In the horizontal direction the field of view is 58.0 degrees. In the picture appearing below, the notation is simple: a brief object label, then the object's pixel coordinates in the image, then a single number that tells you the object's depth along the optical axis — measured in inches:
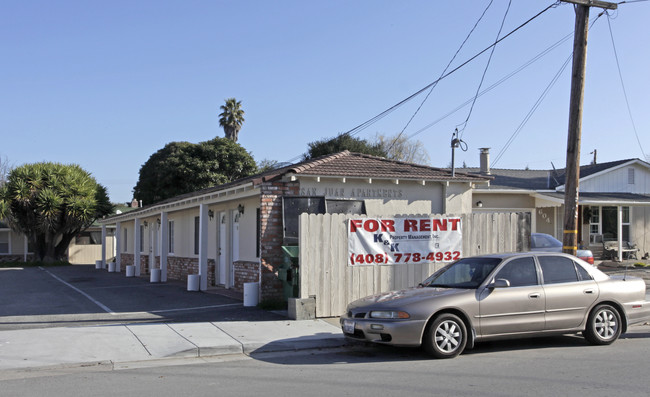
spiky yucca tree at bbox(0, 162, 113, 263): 1359.5
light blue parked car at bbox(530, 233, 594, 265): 661.9
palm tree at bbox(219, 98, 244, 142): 2006.6
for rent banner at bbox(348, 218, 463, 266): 477.1
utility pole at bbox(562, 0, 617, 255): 472.1
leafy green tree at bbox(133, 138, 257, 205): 1627.7
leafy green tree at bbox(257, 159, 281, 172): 2104.8
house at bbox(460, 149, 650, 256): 981.5
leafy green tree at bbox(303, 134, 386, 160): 1567.4
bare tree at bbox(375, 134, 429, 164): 1921.8
